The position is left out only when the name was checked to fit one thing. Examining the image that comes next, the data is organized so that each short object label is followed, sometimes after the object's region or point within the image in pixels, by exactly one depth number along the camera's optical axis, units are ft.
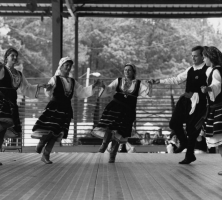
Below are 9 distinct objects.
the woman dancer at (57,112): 34.61
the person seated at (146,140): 69.64
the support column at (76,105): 73.18
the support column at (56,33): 61.08
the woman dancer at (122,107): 36.53
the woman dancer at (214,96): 27.51
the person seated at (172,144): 54.22
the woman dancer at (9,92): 33.07
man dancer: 34.58
